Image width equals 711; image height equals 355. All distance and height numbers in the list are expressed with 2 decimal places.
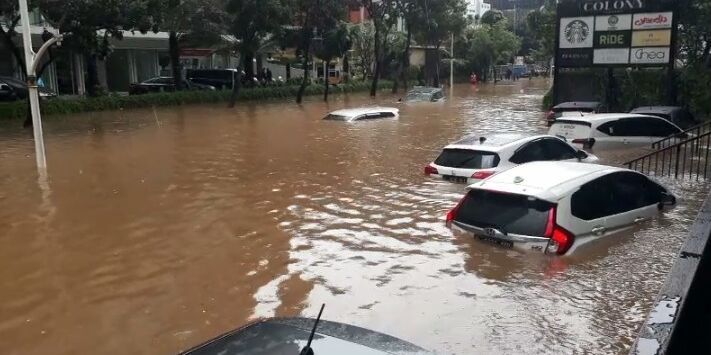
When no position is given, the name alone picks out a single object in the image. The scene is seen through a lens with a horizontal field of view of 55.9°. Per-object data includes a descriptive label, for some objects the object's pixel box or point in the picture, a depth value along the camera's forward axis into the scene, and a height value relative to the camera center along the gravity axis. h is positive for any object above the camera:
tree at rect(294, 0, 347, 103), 40.91 +2.81
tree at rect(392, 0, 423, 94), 50.25 +3.67
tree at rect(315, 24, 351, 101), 43.53 +1.23
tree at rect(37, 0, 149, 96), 24.70 +1.81
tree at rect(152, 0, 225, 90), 36.91 +2.47
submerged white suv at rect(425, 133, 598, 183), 12.52 -1.81
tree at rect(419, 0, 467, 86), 52.03 +3.39
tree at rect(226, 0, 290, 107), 34.72 +2.29
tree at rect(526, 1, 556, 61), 33.09 +1.78
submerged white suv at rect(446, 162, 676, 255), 8.28 -1.90
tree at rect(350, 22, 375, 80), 56.40 +1.28
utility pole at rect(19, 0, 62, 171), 15.84 -0.31
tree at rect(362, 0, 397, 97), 47.56 +3.37
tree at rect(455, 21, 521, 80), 74.38 +1.65
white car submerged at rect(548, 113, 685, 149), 17.56 -1.87
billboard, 25.62 +1.05
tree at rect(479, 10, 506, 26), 93.80 +6.08
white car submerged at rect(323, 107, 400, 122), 27.38 -2.14
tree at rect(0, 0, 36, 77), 24.22 +1.98
